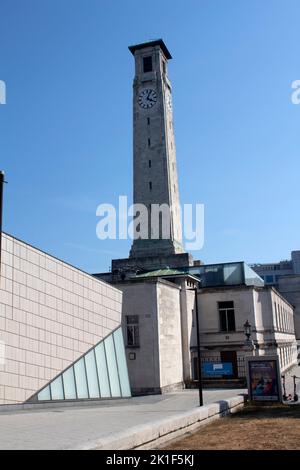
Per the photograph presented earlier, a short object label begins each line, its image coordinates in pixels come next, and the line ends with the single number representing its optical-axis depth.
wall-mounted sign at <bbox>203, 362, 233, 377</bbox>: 38.69
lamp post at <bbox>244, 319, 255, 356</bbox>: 32.76
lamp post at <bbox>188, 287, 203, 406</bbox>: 23.33
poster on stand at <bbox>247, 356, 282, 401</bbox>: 24.19
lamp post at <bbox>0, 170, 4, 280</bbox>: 12.78
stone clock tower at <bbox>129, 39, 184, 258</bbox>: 62.75
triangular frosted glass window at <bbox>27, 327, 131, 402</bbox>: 24.20
